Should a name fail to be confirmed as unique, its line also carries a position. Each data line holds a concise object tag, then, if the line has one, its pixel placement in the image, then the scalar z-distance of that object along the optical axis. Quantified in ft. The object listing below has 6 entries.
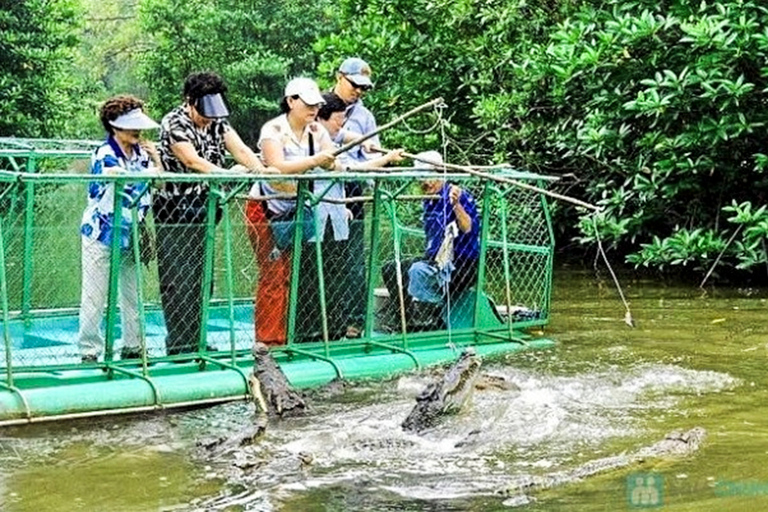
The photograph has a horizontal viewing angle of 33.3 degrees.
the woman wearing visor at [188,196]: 23.79
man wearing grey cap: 26.53
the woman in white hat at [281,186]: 24.98
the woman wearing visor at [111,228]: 23.34
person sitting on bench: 28.22
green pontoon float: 22.90
